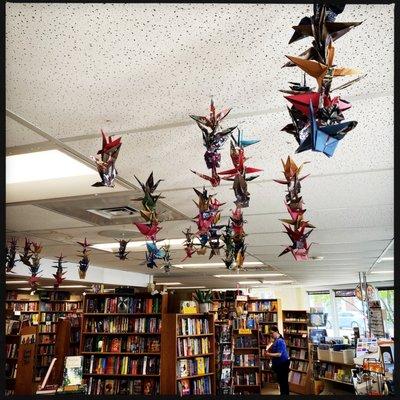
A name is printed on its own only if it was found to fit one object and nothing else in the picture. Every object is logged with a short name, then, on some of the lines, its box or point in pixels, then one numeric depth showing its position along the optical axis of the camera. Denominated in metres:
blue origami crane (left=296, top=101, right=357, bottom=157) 1.16
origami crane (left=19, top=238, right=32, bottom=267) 4.60
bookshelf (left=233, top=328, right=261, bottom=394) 9.66
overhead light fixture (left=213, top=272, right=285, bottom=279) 10.33
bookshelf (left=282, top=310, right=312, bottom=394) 10.90
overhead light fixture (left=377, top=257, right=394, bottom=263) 7.40
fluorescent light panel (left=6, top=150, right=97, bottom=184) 2.45
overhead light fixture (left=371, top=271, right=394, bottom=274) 10.31
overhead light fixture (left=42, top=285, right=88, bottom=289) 10.55
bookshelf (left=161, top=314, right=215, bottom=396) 6.00
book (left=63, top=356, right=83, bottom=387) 4.61
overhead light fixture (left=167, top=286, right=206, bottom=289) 14.84
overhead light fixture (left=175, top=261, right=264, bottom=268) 7.88
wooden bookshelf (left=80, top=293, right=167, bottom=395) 6.09
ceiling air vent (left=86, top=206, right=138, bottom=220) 3.73
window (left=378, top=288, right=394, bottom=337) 13.44
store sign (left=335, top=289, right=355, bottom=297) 14.60
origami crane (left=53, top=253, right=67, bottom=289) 5.43
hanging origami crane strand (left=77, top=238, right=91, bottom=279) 4.92
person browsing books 9.32
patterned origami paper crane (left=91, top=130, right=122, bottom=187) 1.81
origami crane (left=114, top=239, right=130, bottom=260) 4.26
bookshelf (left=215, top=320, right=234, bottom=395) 7.43
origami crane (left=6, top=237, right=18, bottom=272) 4.40
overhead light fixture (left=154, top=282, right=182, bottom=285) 13.06
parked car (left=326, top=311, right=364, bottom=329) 14.55
